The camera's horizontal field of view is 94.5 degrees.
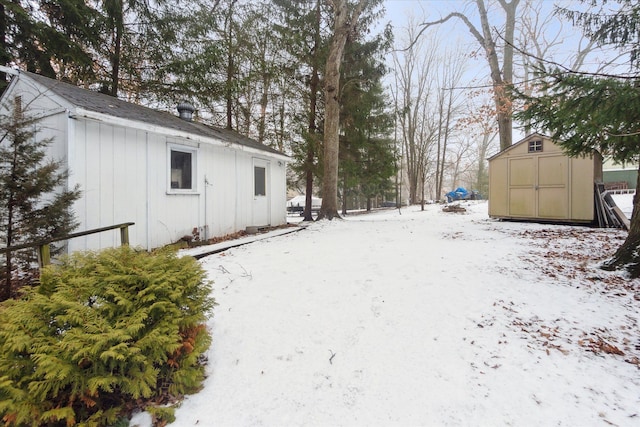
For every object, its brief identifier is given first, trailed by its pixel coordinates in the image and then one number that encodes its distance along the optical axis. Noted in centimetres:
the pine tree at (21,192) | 340
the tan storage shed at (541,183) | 857
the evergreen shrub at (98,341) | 159
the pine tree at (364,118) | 1173
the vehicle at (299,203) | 2416
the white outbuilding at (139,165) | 475
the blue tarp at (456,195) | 2541
